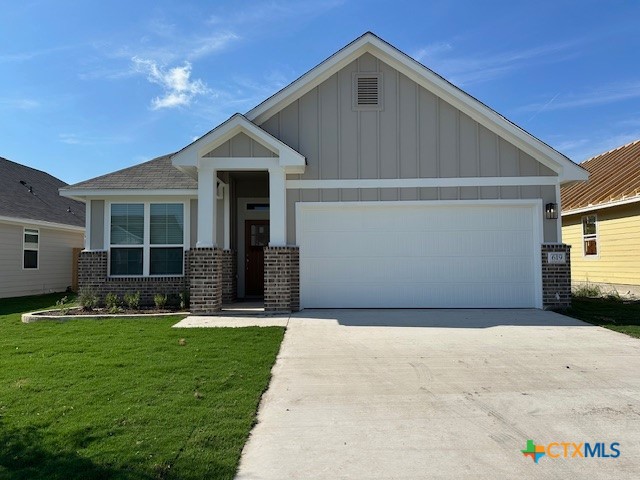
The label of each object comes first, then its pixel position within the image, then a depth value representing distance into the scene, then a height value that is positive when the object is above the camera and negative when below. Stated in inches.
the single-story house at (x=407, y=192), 414.9 +60.2
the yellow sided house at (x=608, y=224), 545.0 +45.4
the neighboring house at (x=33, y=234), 606.5 +40.9
